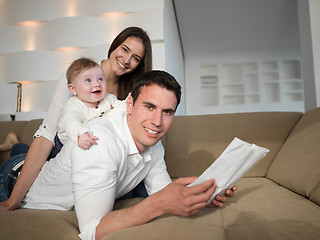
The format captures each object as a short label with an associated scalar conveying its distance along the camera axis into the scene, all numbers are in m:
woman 1.32
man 0.86
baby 1.34
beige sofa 0.83
